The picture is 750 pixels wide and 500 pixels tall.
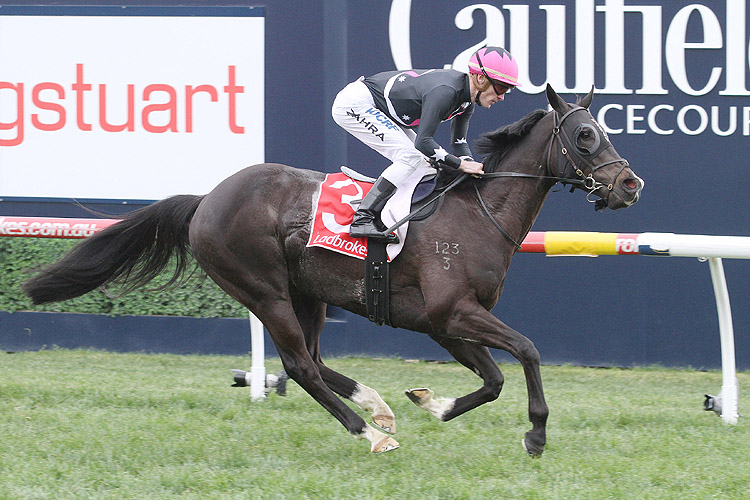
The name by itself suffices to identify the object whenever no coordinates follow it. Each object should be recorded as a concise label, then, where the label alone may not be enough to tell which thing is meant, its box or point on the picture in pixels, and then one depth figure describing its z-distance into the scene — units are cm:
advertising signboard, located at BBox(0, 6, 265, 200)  1608
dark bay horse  949
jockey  949
